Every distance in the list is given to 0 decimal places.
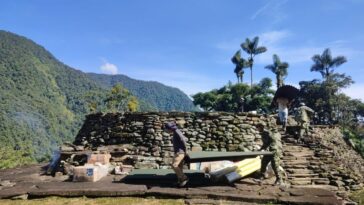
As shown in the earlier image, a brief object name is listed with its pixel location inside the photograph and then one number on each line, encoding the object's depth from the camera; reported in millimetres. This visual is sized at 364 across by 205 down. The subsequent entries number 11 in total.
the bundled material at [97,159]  11961
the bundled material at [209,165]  10522
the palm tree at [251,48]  48438
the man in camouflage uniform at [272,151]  9633
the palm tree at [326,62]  44969
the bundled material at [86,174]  9570
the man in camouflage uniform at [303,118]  16344
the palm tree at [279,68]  46656
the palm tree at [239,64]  48250
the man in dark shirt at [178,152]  8480
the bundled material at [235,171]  9000
